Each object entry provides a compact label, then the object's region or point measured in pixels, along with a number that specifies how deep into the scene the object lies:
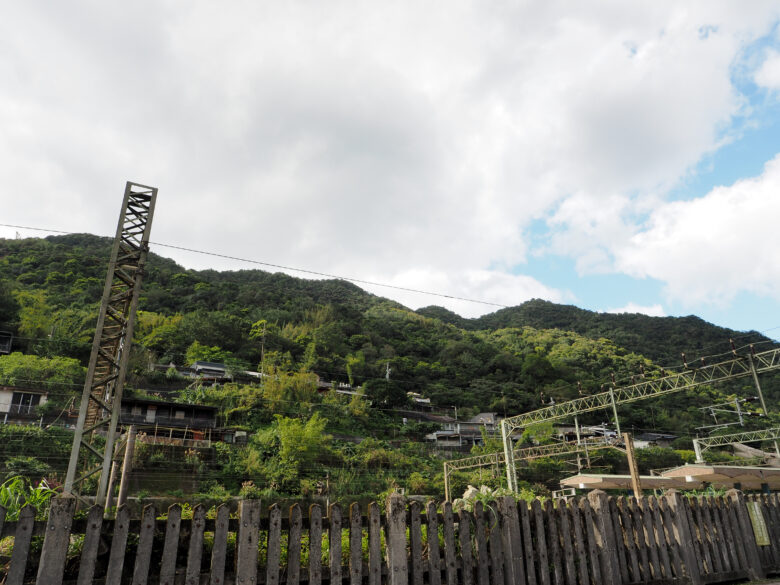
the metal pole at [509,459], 23.11
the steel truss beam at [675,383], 17.38
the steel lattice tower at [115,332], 9.31
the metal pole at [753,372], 17.27
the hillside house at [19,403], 29.97
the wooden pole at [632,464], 11.37
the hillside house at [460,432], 44.78
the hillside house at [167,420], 32.31
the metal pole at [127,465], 7.73
